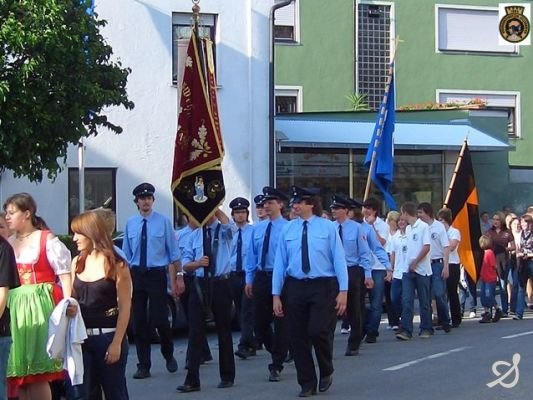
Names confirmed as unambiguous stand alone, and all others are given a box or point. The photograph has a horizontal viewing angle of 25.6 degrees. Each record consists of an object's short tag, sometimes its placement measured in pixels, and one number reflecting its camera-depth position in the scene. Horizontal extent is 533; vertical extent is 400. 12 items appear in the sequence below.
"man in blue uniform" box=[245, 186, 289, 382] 13.80
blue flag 22.78
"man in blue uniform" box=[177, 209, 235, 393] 11.80
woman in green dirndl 8.84
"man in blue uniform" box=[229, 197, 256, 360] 14.64
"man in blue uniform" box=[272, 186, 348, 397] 11.35
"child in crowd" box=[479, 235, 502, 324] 19.53
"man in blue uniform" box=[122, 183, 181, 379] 13.05
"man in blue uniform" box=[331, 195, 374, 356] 14.81
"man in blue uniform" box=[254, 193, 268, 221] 14.89
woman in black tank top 8.06
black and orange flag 20.12
